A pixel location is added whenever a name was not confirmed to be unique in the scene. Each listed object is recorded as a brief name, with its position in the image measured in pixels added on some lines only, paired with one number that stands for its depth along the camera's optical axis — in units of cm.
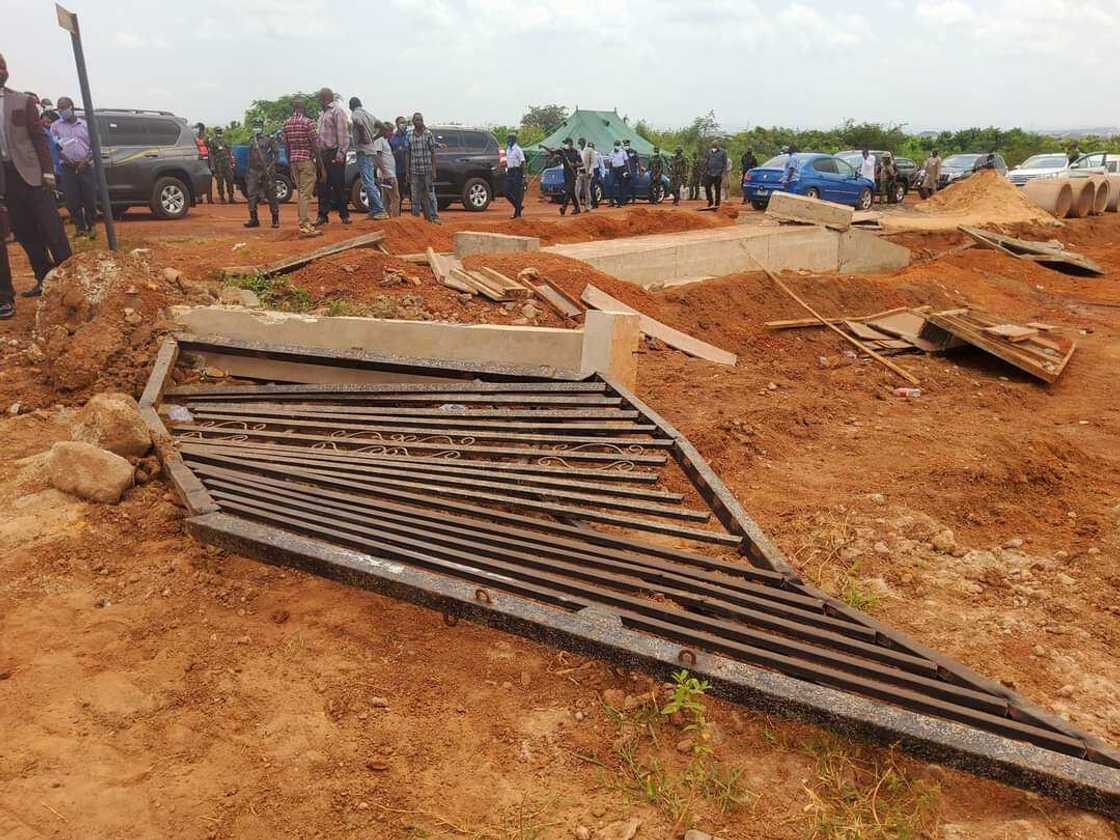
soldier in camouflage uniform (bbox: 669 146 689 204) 2273
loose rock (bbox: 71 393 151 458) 413
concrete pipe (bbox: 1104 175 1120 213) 2116
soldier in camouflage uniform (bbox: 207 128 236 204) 1809
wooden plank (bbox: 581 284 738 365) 780
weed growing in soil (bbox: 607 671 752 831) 236
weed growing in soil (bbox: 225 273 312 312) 733
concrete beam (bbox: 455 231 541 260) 939
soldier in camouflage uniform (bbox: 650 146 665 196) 2144
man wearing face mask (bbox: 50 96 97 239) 1014
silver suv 1286
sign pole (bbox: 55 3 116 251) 732
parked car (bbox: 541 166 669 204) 2077
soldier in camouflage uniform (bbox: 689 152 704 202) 2427
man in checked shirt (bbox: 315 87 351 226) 1092
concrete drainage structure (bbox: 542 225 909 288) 1010
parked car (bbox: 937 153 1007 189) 2434
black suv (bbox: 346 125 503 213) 1608
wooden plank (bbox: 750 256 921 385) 780
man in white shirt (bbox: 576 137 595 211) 1756
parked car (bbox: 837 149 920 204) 2108
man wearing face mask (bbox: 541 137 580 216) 1664
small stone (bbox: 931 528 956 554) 416
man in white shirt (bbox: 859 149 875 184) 1998
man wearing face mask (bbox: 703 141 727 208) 1895
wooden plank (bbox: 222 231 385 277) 786
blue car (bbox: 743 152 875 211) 1844
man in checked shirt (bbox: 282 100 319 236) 1038
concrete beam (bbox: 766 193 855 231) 1345
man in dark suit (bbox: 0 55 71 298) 665
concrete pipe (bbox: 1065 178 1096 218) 2006
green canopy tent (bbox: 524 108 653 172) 2617
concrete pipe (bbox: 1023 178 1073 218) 1980
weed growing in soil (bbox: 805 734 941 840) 227
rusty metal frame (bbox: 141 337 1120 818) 231
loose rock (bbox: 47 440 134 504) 385
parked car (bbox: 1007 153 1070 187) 2245
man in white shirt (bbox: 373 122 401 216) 1192
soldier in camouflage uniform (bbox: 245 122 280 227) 1284
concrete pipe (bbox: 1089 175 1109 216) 2061
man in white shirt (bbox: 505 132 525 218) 1481
